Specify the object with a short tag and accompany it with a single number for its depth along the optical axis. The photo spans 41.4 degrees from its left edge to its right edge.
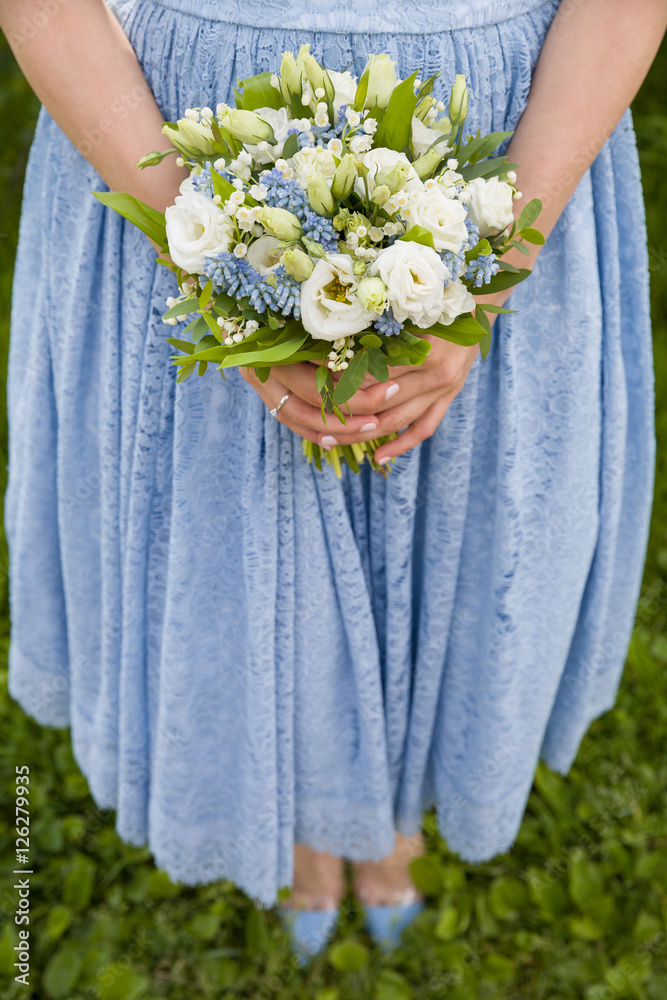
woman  1.10
